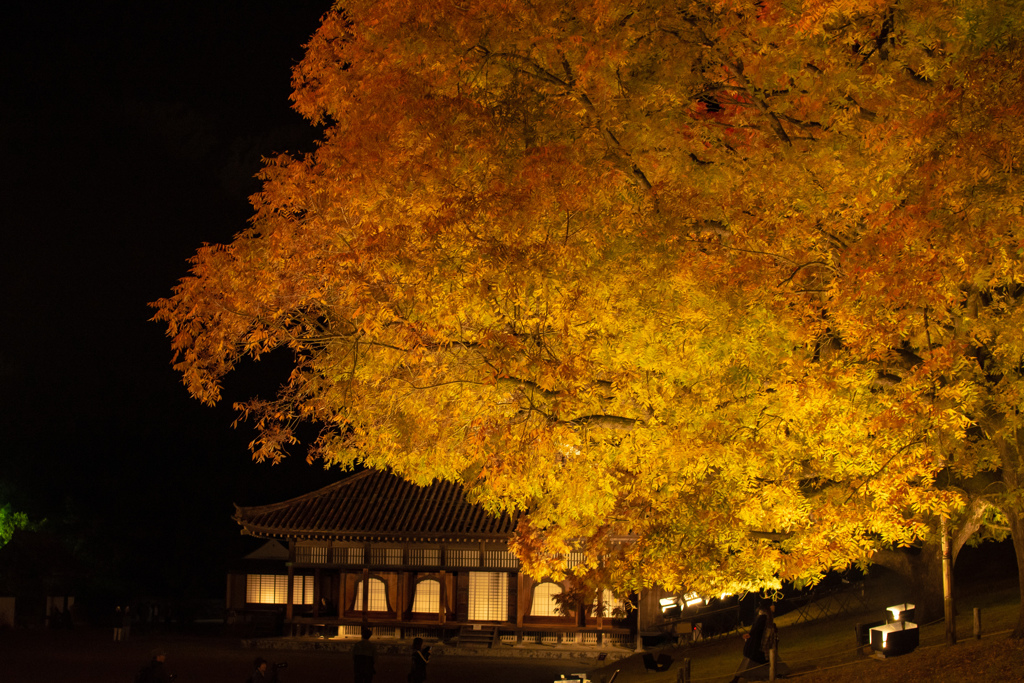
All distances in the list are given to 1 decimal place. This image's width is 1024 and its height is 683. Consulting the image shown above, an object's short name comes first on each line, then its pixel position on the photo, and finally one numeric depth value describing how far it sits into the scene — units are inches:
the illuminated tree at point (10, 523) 1369.3
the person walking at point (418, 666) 610.9
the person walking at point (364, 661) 609.9
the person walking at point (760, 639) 522.3
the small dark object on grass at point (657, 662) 677.9
